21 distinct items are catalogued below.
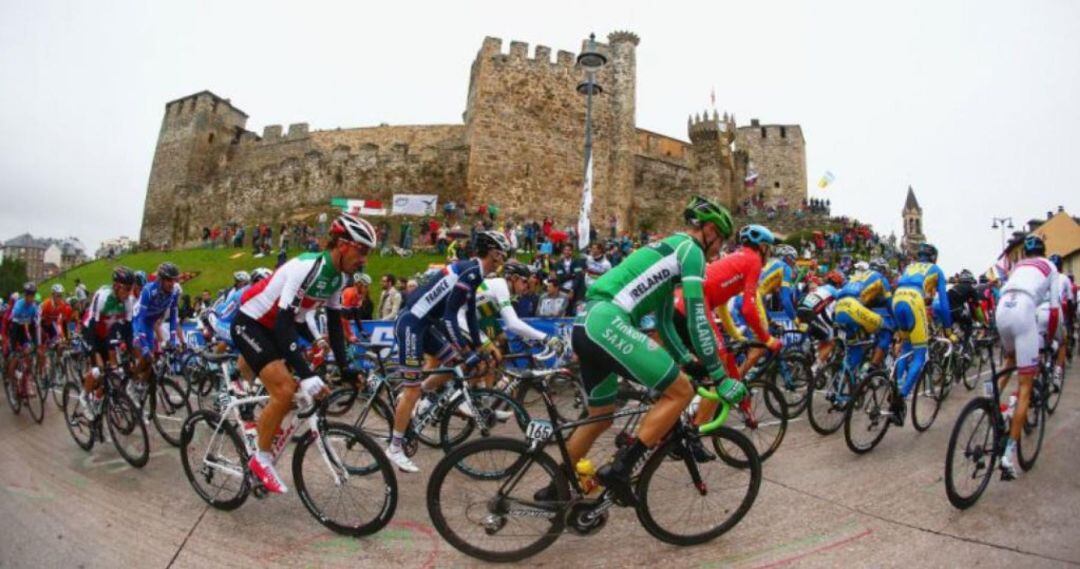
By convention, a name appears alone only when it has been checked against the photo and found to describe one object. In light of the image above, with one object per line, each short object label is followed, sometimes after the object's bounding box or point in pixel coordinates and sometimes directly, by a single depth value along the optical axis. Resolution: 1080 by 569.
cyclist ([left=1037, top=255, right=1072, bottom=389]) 6.89
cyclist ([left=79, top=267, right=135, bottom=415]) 7.53
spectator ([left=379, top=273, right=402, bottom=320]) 13.10
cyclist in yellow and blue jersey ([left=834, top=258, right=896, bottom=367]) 7.45
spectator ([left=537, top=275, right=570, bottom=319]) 12.10
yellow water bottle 3.89
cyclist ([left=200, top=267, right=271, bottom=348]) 8.38
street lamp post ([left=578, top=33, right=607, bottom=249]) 16.77
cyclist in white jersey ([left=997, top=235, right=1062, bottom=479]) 4.98
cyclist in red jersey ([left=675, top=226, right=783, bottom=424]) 5.85
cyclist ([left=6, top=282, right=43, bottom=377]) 11.04
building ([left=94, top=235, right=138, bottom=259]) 44.92
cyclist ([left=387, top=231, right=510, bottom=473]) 6.20
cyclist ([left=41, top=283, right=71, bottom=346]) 11.44
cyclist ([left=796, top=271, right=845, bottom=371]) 8.05
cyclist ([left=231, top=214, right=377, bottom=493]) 4.58
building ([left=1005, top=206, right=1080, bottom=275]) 50.13
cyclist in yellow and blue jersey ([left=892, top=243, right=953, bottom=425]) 6.50
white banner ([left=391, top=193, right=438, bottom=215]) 35.75
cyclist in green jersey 3.84
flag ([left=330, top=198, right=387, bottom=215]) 37.81
